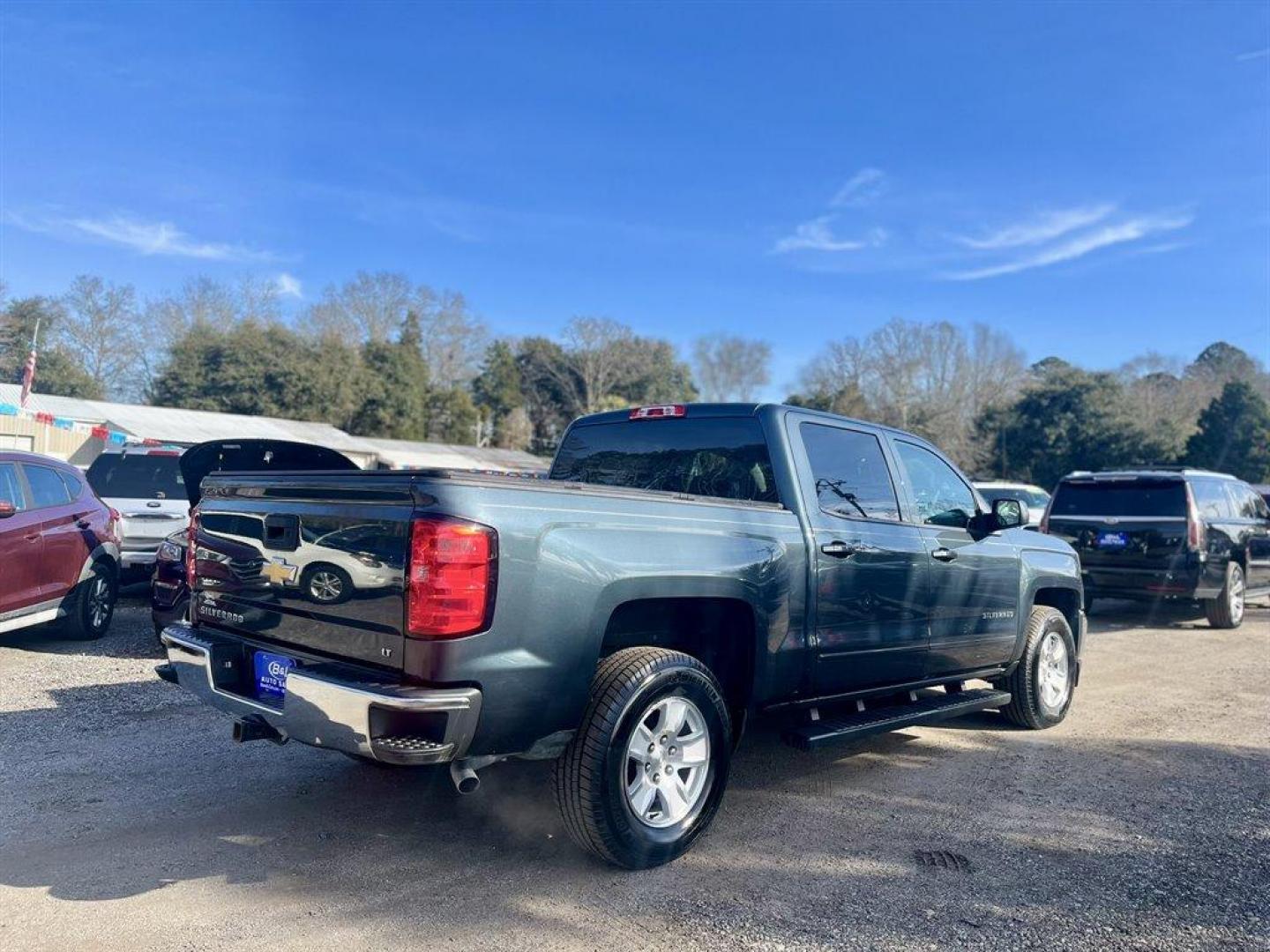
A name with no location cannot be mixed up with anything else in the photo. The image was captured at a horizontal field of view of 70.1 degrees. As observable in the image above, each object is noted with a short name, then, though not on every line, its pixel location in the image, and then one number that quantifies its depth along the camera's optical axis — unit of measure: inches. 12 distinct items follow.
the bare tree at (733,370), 2092.8
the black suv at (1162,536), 414.3
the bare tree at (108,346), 1642.5
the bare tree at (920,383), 1788.9
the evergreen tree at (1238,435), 1302.9
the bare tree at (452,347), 2142.0
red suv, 281.6
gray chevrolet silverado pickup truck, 123.4
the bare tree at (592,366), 2000.5
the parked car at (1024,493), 803.4
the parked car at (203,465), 263.0
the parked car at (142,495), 381.4
